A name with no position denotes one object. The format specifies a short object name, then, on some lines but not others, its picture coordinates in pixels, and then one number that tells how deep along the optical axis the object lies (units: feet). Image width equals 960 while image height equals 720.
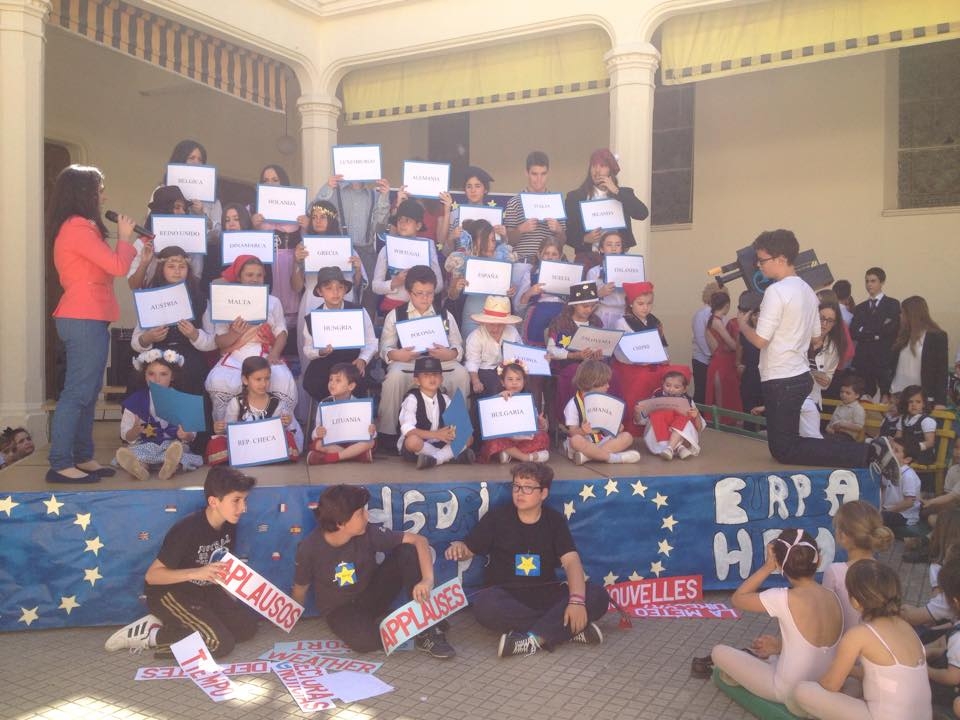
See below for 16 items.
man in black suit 26.71
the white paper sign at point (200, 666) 12.37
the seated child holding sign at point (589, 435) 18.02
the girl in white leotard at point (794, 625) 11.26
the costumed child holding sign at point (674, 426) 18.60
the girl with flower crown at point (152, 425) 16.69
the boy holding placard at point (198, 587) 13.52
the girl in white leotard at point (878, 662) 10.08
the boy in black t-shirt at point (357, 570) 13.89
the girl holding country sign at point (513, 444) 18.12
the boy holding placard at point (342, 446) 17.61
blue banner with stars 14.38
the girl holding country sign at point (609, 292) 21.64
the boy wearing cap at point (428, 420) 17.65
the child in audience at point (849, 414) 22.72
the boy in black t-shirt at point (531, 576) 13.94
